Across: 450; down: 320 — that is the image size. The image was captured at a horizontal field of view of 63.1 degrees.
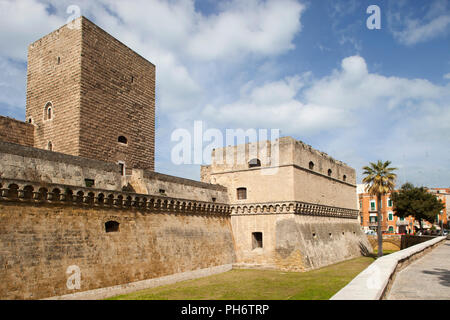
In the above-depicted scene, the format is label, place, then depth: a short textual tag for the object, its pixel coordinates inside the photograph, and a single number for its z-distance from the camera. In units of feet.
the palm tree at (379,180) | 101.65
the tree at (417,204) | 154.71
